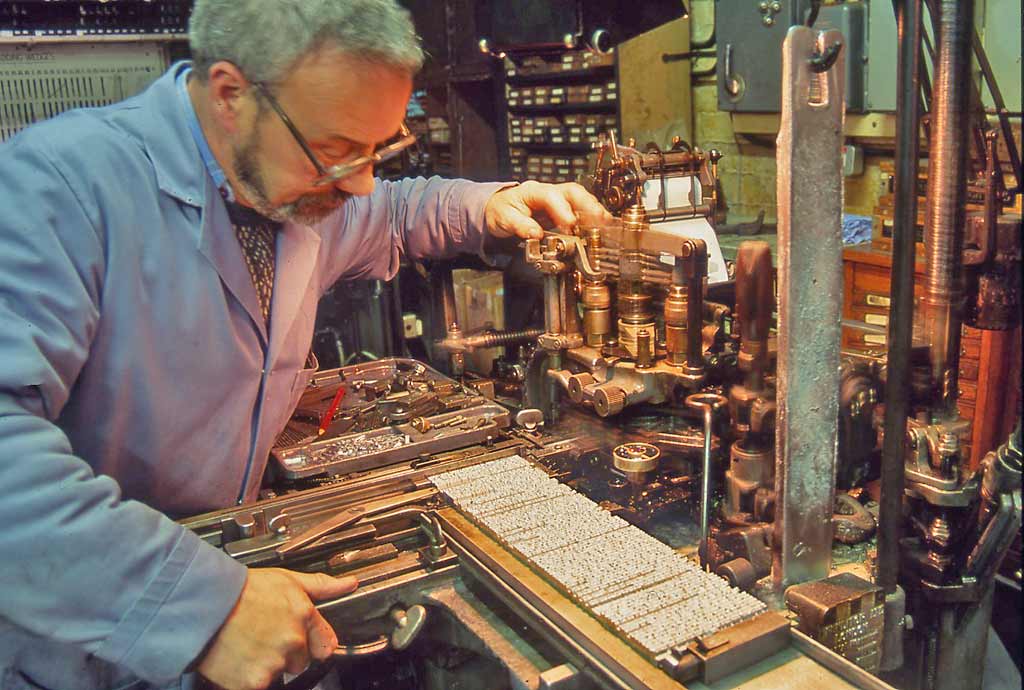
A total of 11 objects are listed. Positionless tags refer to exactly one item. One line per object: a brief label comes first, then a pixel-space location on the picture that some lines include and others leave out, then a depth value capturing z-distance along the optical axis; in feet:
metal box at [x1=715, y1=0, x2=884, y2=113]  11.84
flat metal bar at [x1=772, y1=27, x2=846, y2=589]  3.54
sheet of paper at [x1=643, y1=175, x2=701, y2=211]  5.81
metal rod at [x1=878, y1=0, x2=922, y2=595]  3.37
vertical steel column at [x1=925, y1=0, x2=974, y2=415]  3.77
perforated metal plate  10.47
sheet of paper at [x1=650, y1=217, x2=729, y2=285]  5.73
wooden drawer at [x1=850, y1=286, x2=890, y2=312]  11.35
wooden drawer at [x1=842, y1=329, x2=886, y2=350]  5.15
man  3.80
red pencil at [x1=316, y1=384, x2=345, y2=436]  6.20
